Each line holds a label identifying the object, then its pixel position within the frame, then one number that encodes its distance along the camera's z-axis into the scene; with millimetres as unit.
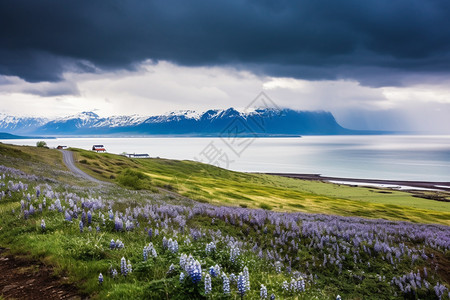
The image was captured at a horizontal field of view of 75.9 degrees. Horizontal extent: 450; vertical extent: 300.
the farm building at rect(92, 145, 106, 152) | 168000
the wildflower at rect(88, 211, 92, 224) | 10398
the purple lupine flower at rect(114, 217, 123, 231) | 10281
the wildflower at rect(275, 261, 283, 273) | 8945
